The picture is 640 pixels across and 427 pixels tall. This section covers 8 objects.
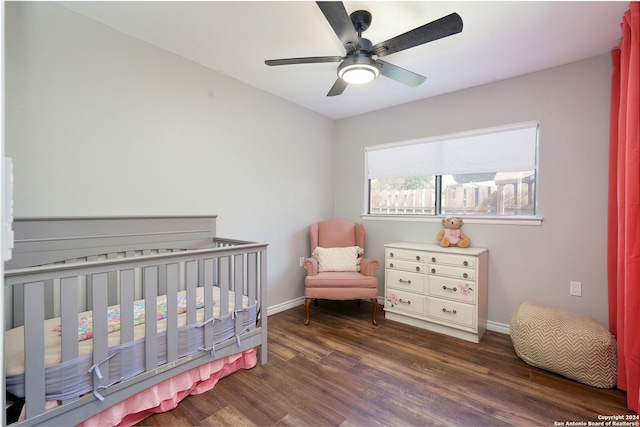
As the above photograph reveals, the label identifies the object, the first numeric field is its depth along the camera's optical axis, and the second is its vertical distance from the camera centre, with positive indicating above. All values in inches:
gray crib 54.5 -24.7
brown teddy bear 118.7 -9.3
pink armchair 118.3 -24.3
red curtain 67.2 +0.1
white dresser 105.3 -28.4
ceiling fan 62.0 +38.8
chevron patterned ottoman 78.0 -36.2
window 111.3 +15.8
